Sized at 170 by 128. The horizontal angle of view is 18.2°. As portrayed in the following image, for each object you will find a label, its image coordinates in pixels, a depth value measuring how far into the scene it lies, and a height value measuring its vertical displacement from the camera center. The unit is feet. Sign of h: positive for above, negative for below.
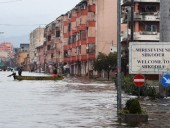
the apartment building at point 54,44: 519.19 +29.69
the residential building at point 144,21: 262.67 +25.66
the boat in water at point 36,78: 227.61 -2.49
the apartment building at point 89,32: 334.65 +27.07
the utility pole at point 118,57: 65.72 +1.86
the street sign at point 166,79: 76.63 -1.07
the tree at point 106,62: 274.98 +5.16
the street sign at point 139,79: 71.00 -1.04
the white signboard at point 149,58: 74.43 +1.95
